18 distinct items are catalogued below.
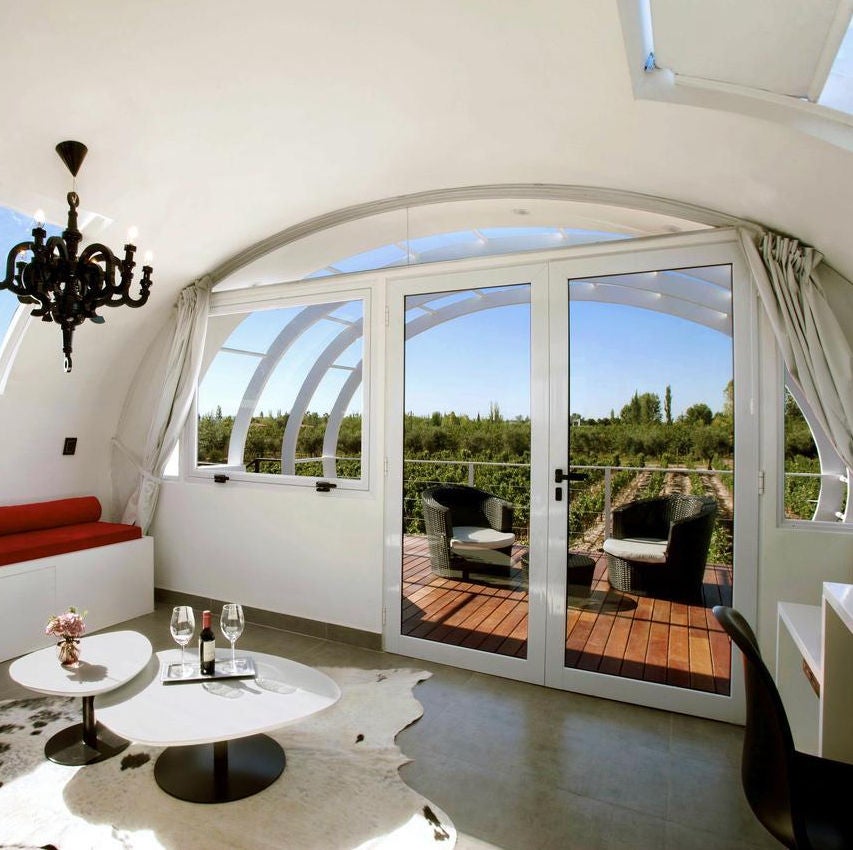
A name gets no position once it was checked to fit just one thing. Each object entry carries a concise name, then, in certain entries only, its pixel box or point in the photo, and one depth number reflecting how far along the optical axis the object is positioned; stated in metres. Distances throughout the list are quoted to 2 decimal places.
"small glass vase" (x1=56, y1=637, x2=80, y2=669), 2.40
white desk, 1.73
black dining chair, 1.31
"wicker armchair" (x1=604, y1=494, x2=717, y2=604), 2.98
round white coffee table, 2.28
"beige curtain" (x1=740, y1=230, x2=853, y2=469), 2.58
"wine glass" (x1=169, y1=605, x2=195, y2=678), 2.40
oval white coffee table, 2.00
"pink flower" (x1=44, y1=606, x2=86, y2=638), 2.41
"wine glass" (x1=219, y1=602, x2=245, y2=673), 2.42
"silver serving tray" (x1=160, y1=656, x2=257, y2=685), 2.34
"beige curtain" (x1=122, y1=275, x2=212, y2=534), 4.44
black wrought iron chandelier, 2.46
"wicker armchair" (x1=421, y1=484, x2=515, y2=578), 3.40
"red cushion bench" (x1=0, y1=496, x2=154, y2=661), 3.60
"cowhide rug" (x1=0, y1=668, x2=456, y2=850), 2.00
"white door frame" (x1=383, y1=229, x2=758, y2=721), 2.88
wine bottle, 2.35
